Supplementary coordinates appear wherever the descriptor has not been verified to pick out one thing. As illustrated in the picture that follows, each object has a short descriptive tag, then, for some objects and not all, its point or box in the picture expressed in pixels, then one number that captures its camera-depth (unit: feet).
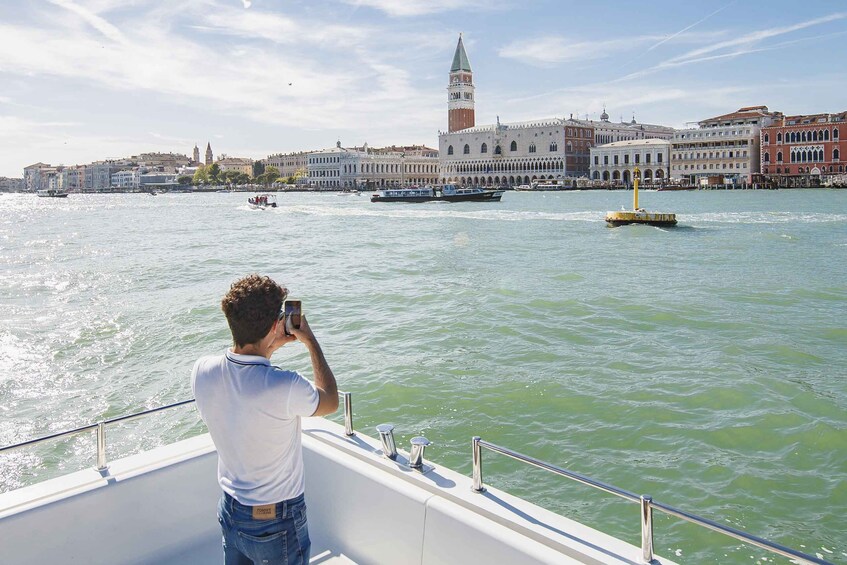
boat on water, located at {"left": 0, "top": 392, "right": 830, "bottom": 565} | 6.49
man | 5.29
